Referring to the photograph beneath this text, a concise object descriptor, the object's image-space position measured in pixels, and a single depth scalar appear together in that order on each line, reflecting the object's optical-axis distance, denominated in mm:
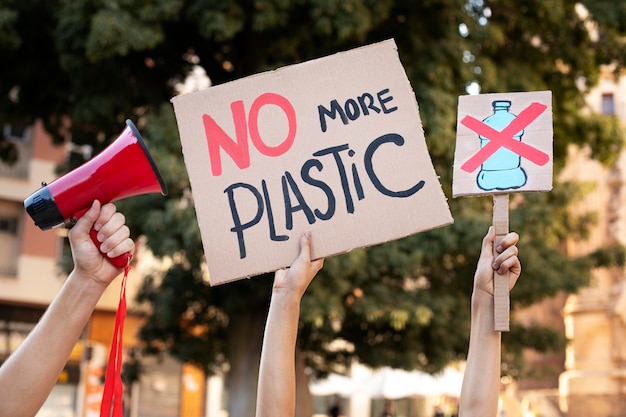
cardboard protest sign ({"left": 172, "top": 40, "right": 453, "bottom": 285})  2643
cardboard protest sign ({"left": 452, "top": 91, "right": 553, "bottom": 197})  2906
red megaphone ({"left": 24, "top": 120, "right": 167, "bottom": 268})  2195
